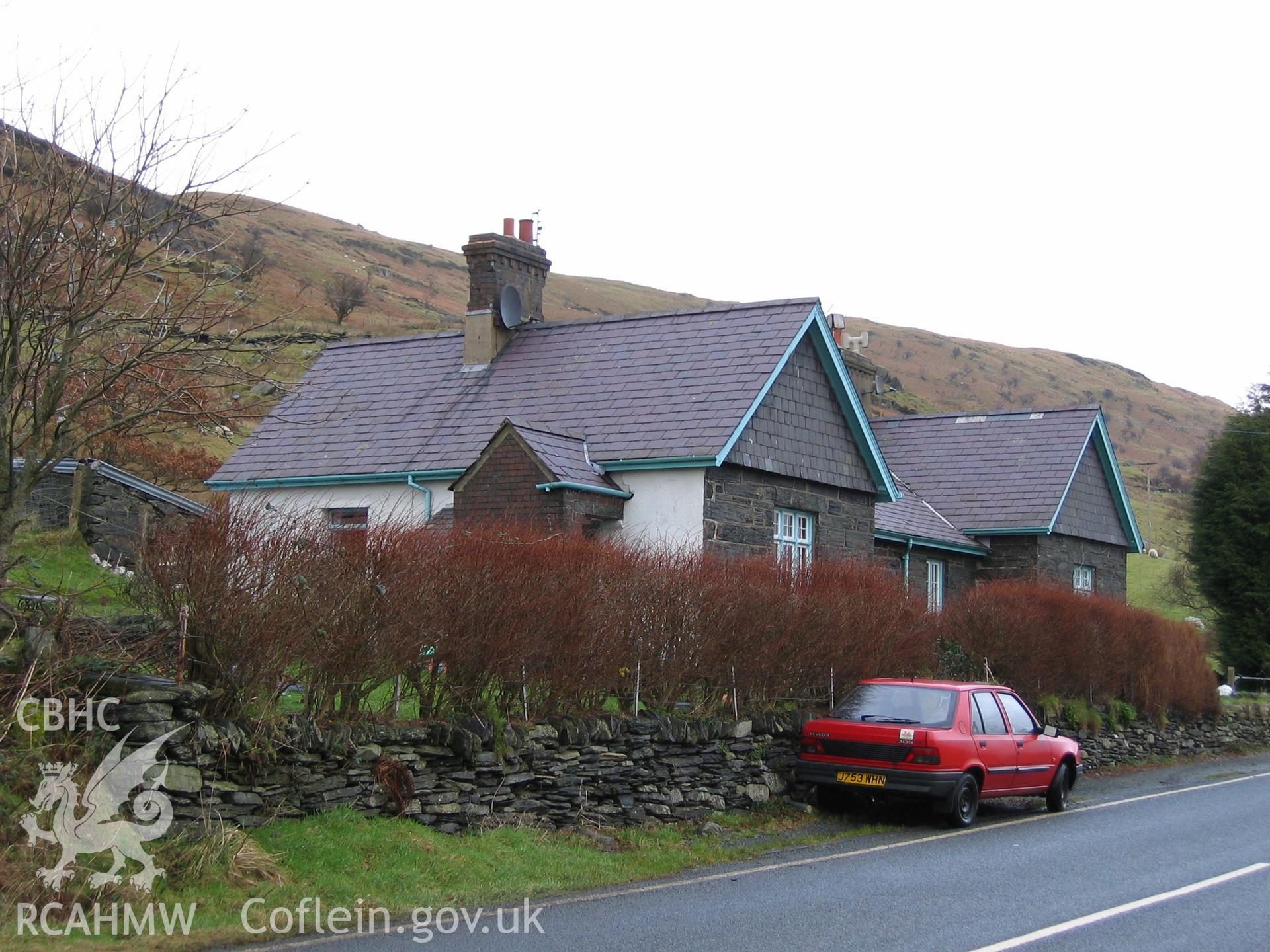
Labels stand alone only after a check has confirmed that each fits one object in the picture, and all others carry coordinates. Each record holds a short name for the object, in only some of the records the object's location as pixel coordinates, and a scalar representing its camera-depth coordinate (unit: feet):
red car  49.01
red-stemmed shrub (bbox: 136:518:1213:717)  33.81
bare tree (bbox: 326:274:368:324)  252.01
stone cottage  69.62
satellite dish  87.71
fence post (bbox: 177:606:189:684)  32.78
